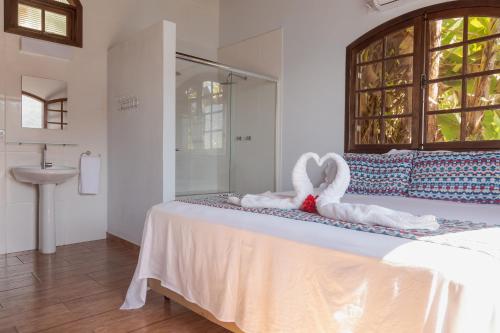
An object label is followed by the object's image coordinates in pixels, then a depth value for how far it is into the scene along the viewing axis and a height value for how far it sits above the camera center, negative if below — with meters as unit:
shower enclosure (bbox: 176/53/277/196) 3.87 +0.27
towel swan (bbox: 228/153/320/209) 1.73 -0.22
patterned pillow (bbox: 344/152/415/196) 2.37 -0.12
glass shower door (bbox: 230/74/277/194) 3.82 +0.23
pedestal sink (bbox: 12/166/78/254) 3.11 -0.47
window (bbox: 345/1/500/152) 2.41 +0.57
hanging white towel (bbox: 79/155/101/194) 3.53 -0.21
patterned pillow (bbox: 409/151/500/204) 1.99 -0.11
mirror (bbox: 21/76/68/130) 3.27 +0.47
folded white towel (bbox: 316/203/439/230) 1.21 -0.22
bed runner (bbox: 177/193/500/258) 1.00 -0.25
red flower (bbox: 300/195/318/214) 1.66 -0.24
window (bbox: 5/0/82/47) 3.18 +1.26
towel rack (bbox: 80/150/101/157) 3.59 +0.00
